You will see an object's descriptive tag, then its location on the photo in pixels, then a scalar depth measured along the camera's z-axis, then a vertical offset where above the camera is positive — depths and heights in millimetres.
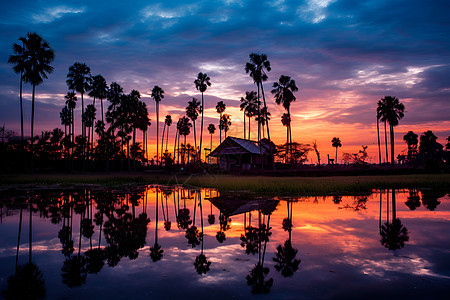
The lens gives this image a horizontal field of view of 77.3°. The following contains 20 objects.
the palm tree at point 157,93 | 70000 +18070
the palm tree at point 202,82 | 65425 +19503
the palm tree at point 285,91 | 52812 +14097
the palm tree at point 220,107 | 81250 +16856
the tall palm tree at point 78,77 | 53312 +16892
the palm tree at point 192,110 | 74062 +14630
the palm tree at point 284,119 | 79475 +13366
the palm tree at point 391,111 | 62312 +12014
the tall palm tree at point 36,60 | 39656 +15254
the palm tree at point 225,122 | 95688 +14773
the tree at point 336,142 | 93862 +7736
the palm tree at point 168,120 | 91131 +14746
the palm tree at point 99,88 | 58562 +16428
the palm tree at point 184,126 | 80812 +11373
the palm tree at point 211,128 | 100125 +13316
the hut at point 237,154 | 57562 +2391
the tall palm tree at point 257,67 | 47500 +16692
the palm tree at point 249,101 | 74750 +17184
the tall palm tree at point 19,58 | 38625 +14885
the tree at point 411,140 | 98125 +8697
